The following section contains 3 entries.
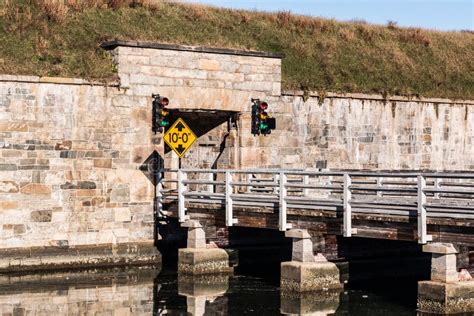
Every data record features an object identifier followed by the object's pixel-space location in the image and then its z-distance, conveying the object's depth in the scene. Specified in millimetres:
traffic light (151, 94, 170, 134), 27625
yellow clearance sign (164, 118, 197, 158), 27453
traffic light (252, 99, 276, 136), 29500
